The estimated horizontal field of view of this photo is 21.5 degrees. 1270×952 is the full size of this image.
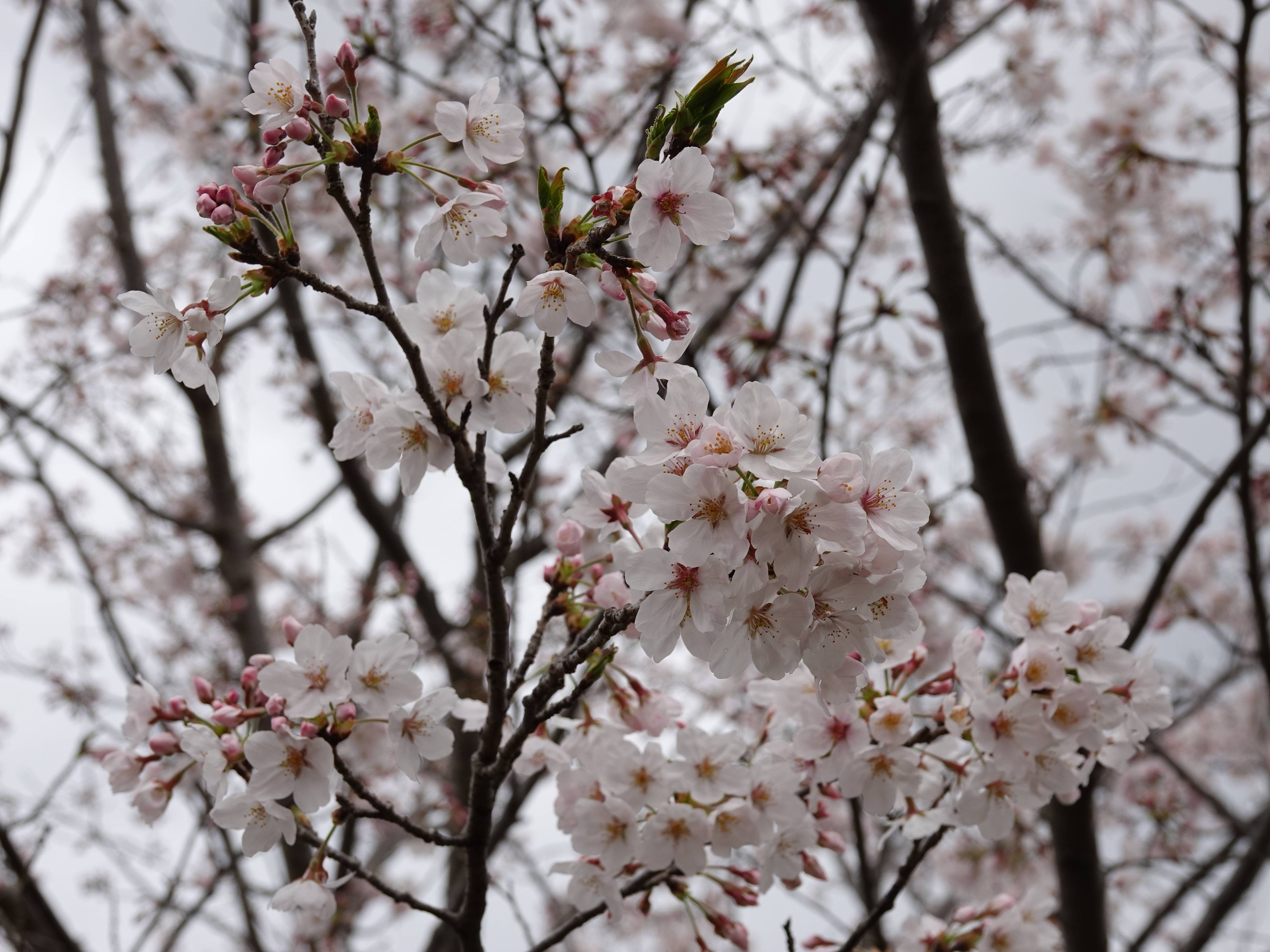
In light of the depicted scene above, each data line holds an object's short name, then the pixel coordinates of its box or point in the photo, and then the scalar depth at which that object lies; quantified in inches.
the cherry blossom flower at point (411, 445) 44.7
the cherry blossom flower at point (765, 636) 42.7
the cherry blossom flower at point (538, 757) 47.8
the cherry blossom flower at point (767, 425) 42.9
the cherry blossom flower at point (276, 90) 44.3
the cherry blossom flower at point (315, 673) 45.3
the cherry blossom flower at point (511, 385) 44.9
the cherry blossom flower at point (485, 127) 44.9
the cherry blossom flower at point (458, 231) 44.3
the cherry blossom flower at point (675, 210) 42.9
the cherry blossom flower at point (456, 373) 44.6
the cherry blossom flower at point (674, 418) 43.4
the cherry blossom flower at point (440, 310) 46.1
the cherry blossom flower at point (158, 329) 43.9
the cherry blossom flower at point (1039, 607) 47.4
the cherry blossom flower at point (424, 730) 45.8
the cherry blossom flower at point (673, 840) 46.7
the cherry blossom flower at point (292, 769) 44.8
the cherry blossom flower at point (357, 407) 45.6
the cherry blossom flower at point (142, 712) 46.5
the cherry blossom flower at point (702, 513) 42.2
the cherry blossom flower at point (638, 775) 46.9
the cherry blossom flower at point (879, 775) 47.0
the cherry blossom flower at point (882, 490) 42.3
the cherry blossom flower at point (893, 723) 46.7
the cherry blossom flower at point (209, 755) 45.3
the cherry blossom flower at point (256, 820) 45.1
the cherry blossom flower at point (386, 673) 45.8
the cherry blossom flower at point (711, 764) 47.1
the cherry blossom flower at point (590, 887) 47.1
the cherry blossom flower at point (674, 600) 42.8
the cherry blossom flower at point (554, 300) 43.1
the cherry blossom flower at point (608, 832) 46.8
